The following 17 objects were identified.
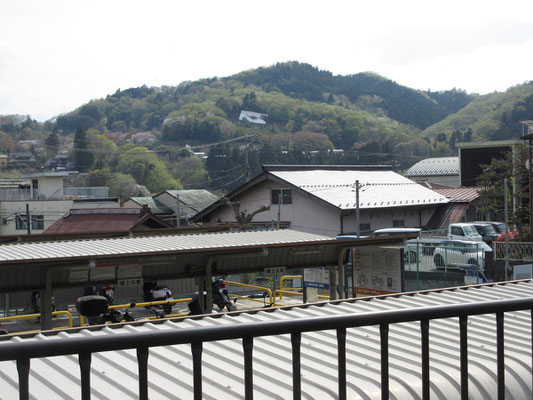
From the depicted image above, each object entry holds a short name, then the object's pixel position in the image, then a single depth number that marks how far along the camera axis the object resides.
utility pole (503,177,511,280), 18.16
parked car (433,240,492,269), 18.93
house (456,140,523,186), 43.28
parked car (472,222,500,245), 28.44
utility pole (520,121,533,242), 22.63
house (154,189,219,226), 43.41
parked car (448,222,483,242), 27.78
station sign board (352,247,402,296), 11.78
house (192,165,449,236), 29.75
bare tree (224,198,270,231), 28.44
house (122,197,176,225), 41.78
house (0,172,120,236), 37.78
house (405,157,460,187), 57.19
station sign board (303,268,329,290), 13.73
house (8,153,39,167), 92.62
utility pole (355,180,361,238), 24.88
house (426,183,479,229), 33.84
